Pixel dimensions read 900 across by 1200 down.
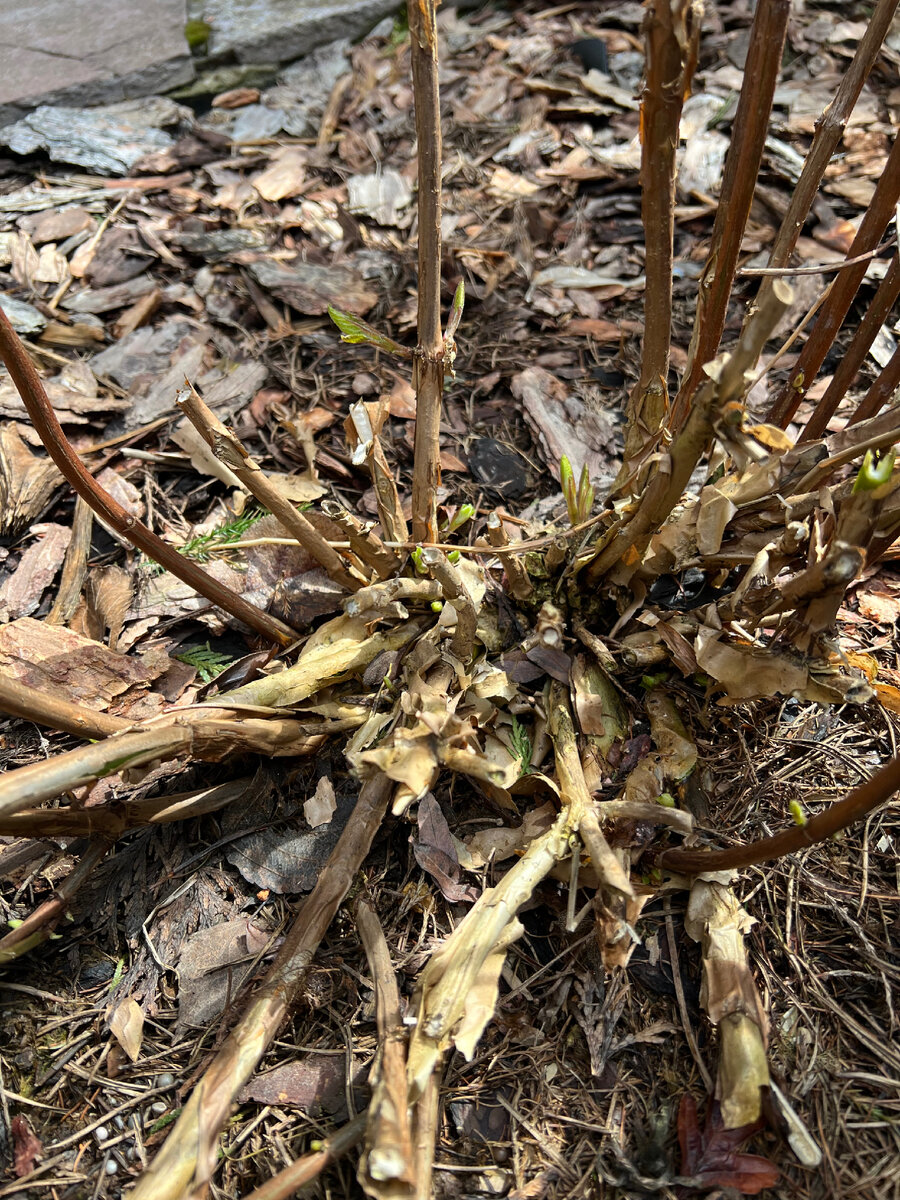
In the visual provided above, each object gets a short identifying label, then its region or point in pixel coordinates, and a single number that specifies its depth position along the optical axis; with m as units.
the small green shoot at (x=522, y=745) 0.31
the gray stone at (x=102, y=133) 0.56
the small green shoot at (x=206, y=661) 0.35
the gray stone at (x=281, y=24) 0.62
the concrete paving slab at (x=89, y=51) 0.58
